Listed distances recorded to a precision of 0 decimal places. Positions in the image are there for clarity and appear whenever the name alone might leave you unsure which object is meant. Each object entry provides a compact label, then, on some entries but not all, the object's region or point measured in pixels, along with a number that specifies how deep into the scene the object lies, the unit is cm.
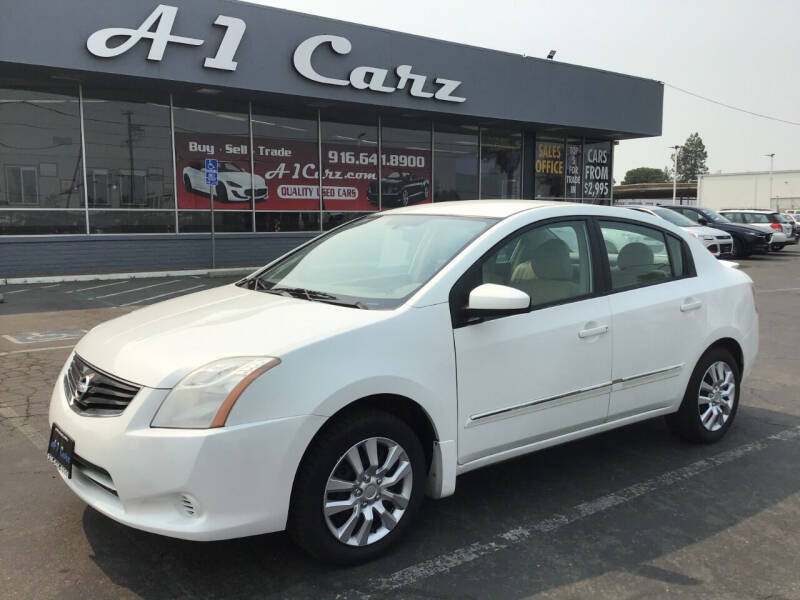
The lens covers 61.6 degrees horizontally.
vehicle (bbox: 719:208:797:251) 2372
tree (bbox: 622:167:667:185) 14950
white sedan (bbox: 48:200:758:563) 264
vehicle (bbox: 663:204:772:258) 2147
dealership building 1349
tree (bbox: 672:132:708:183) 12444
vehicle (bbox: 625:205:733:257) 1841
